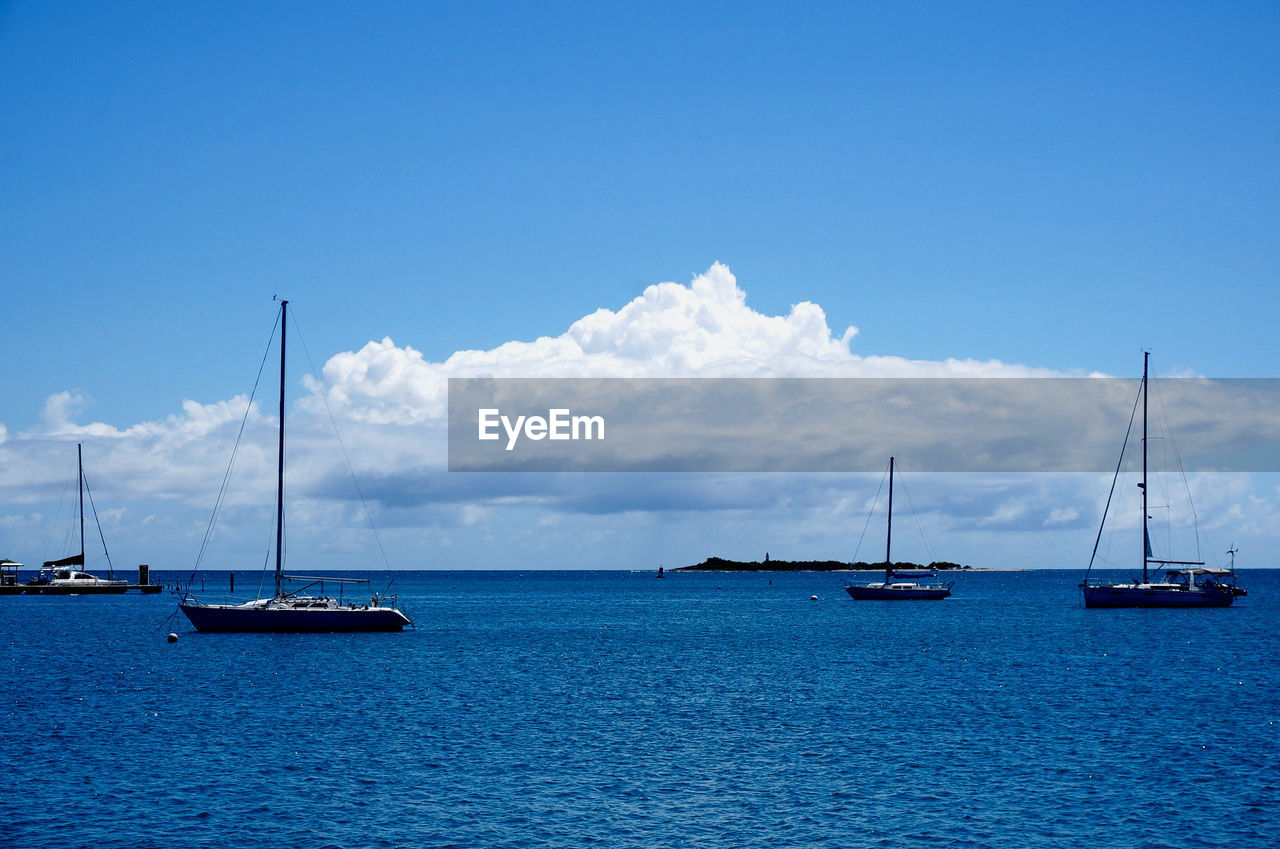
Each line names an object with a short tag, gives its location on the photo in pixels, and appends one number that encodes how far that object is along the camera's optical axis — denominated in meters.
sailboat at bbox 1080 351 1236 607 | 114.50
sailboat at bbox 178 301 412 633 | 75.50
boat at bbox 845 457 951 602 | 145.12
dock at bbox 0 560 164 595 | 157.25
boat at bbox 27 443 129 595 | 157.50
